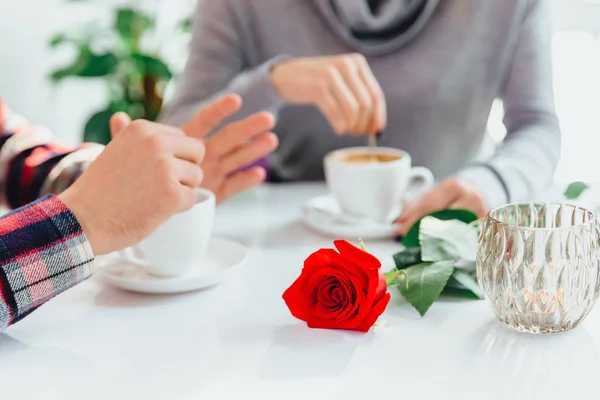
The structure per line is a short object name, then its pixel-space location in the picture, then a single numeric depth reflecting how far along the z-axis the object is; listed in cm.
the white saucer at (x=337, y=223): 101
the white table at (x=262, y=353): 62
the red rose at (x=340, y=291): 70
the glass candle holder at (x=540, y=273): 68
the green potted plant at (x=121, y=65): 214
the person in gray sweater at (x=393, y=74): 119
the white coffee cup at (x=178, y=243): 83
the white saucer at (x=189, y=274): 82
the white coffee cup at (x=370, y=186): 106
